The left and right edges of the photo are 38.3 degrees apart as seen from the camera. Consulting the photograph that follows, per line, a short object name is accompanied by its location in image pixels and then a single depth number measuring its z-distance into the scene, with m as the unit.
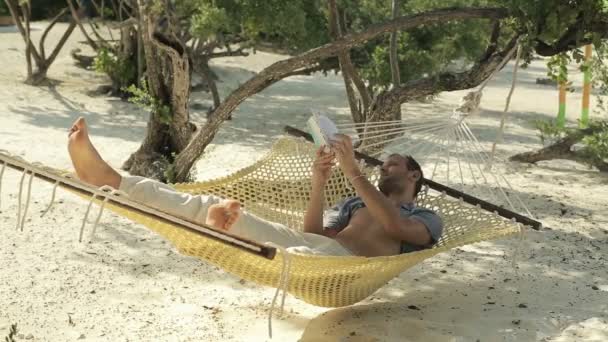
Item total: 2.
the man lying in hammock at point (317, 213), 2.53
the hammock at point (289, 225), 2.14
